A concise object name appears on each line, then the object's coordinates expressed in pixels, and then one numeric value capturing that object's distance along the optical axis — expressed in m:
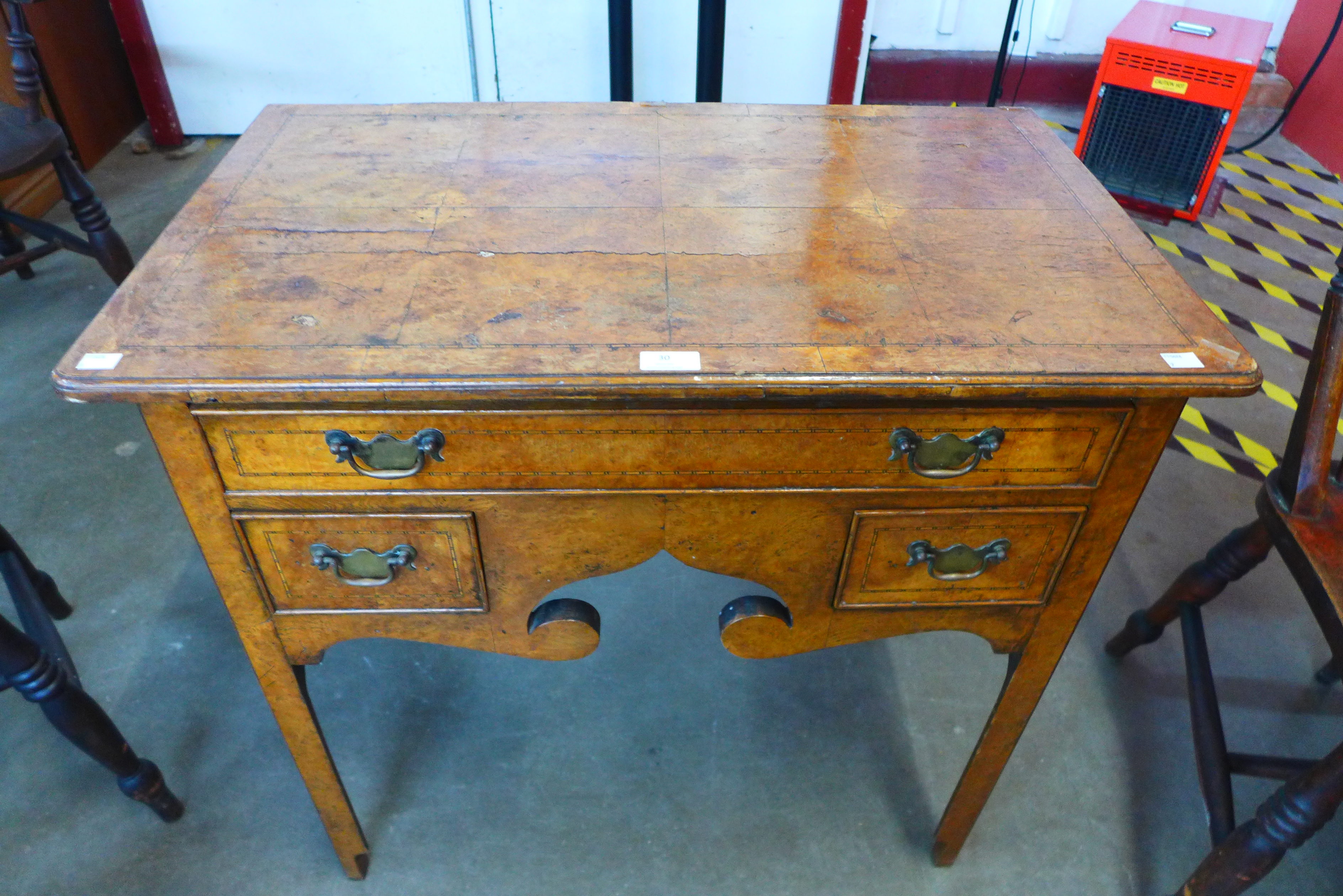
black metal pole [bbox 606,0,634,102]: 3.59
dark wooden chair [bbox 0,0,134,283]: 2.32
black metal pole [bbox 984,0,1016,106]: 3.35
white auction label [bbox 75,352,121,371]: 1.05
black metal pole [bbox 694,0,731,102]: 3.43
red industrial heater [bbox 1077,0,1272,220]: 3.46
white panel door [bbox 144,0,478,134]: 3.83
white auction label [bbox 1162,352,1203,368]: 1.12
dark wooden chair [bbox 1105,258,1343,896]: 1.37
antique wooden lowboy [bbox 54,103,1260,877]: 1.09
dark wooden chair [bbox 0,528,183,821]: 1.47
